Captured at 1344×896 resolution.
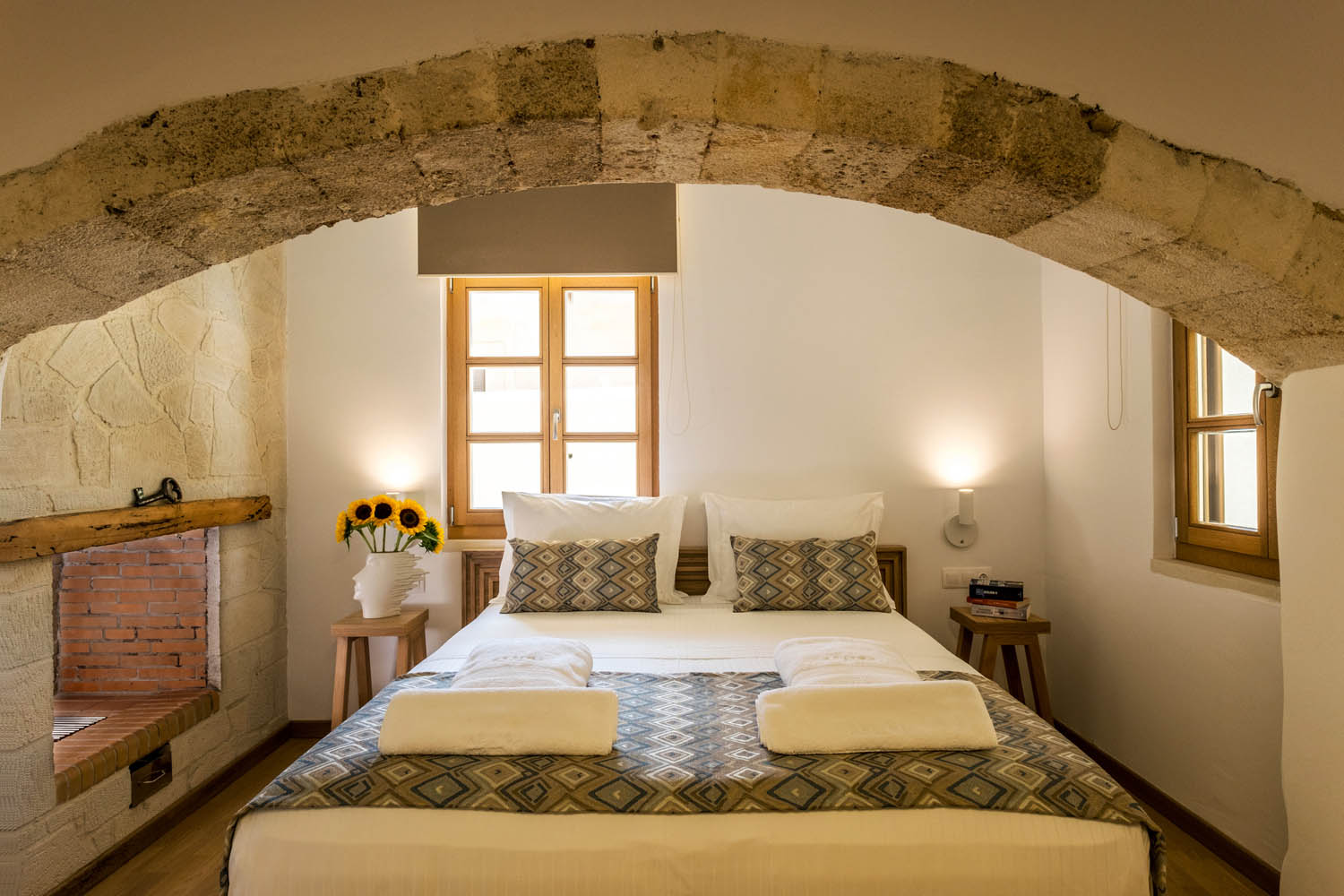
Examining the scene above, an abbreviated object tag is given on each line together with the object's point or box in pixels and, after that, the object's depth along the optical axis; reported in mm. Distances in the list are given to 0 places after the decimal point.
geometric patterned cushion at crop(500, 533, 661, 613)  3129
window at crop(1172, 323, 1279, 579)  2430
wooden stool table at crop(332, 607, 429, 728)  3234
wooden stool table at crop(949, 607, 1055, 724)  3258
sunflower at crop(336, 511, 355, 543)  3277
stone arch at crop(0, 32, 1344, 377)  1101
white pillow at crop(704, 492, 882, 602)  3459
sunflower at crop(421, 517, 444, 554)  3395
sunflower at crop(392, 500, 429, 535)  3328
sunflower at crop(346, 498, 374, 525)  3281
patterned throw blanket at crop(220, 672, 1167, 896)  1592
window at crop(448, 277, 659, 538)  3859
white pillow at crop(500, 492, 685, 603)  3402
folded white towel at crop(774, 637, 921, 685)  2020
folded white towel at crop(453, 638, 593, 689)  2021
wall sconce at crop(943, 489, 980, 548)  3732
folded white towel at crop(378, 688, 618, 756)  1735
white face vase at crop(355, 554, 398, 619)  3322
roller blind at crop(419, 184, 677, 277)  3709
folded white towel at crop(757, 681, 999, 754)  1731
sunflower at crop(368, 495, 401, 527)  3291
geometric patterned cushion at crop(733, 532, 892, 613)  3170
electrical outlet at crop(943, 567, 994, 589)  3754
